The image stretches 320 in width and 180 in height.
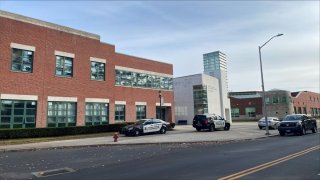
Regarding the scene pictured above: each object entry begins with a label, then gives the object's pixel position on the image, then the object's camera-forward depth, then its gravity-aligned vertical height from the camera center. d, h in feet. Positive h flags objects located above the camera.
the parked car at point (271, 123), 94.41 -3.99
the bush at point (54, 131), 59.33 -3.50
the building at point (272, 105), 211.36 +8.16
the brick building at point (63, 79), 64.75 +13.18
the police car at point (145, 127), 70.49 -3.43
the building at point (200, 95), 135.42 +12.25
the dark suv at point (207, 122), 81.50 -2.46
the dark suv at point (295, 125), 65.72 -3.38
